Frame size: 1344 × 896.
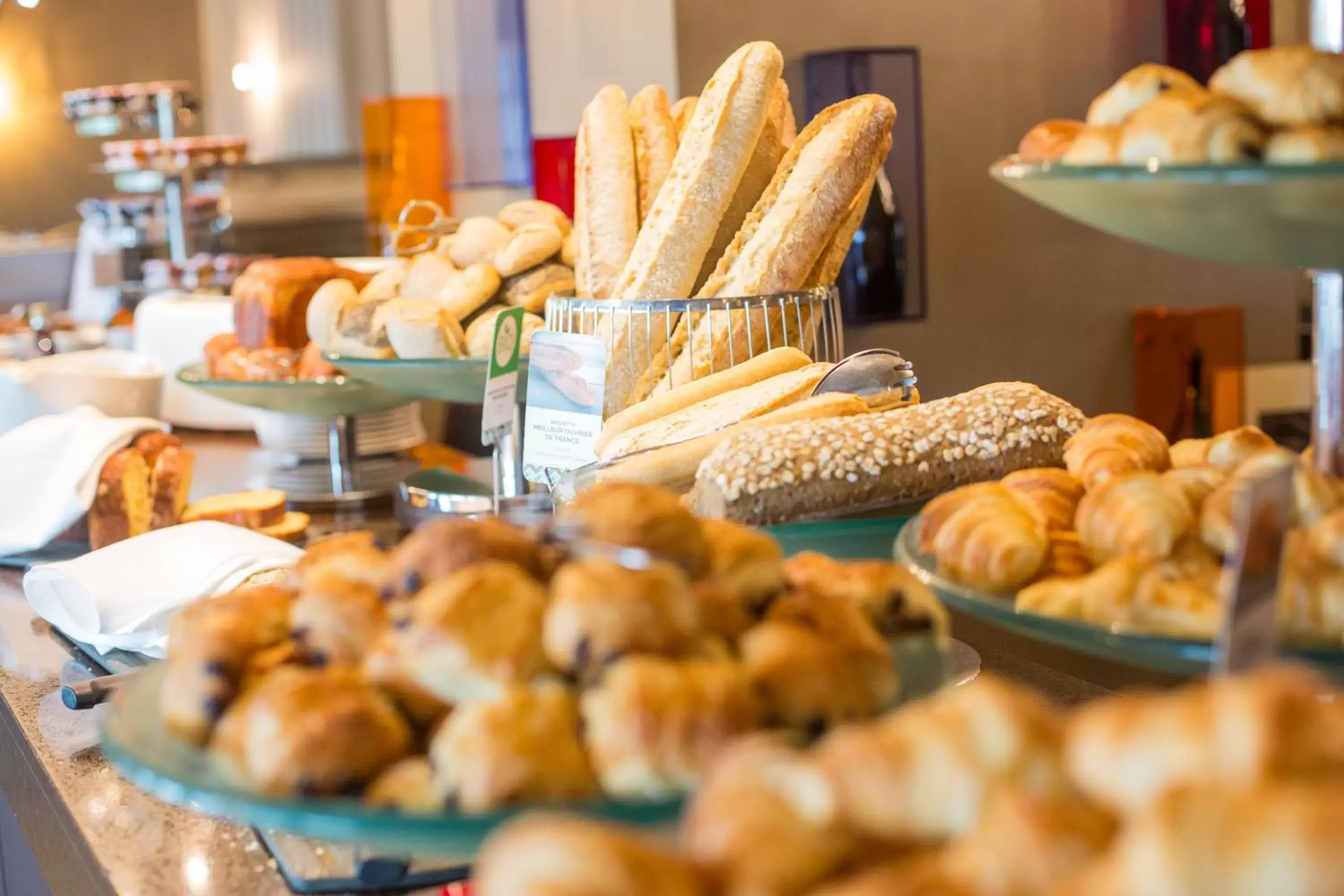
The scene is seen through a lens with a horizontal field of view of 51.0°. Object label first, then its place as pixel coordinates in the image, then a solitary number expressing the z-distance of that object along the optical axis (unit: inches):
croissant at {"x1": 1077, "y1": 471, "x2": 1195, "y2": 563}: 26.4
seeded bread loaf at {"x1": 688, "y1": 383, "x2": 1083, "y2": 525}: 38.2
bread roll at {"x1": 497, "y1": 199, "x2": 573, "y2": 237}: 71.6
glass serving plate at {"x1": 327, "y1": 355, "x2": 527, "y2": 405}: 59.9
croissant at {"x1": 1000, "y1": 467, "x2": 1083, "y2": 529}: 29.9
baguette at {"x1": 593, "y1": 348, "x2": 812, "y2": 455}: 47.6
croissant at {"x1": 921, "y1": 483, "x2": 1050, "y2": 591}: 27.0
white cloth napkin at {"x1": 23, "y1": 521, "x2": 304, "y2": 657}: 49.2
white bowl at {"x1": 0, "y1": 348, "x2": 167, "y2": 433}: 75.6
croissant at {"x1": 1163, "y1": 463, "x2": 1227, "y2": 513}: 27.9
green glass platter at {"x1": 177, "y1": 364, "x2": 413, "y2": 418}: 74.8
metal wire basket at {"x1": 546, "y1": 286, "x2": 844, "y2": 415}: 52.2
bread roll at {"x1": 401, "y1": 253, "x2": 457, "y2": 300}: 69.7
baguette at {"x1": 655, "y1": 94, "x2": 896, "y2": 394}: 52.7
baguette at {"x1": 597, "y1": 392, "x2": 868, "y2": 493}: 42.3
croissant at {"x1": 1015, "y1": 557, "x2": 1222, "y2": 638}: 24.3
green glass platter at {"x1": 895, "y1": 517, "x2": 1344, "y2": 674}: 23.1
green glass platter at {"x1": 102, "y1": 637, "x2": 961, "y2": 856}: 20.3
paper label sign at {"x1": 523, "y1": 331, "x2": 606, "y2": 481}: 49.3
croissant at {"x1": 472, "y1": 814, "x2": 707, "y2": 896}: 14.9
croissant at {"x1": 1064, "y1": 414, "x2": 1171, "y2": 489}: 31.5
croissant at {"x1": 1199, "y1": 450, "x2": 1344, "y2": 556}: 26.1
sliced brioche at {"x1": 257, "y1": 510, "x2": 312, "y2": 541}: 67.5
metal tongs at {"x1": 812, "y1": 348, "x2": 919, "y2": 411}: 46.2
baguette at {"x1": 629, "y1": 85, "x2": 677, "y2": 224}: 60.5
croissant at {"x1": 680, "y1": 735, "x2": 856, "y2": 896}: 16.0
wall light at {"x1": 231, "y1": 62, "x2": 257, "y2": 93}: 223.0
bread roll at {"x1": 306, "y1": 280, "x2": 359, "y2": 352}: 72.5
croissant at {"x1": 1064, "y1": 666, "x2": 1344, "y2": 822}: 15.5
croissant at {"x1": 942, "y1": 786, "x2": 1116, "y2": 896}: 14.9
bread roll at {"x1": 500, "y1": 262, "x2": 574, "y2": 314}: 65.4
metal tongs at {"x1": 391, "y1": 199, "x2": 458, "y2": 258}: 77.5
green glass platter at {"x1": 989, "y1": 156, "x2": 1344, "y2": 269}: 24.2
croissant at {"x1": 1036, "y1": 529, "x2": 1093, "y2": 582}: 27.8
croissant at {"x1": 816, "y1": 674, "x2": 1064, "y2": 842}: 16.8
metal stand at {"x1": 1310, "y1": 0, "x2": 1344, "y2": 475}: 29.8
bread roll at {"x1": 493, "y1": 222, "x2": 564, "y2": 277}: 66.6
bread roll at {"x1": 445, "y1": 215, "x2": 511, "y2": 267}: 69.6
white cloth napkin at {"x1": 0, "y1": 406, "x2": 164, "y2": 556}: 65.7
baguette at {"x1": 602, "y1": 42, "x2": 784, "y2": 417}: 53.0
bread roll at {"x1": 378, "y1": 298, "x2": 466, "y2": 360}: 61.9
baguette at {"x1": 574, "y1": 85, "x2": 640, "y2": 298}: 58.7
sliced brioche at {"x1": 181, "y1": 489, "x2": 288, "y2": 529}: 67.9
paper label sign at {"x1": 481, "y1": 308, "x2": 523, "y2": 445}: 56.1
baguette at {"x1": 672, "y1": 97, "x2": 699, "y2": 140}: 63.5
